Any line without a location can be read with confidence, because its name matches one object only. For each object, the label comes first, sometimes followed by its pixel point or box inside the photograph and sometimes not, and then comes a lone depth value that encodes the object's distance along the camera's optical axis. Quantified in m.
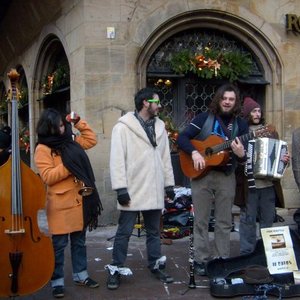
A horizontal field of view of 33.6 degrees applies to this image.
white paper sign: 4.52
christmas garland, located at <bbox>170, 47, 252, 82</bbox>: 7.93
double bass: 3.92
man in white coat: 4.64
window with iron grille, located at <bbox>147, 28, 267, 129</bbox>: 8.10
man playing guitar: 4.96
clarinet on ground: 4.62
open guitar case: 4.41
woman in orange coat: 4.40
